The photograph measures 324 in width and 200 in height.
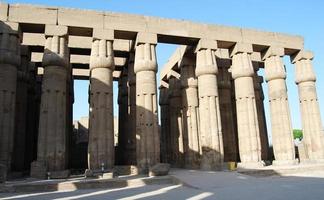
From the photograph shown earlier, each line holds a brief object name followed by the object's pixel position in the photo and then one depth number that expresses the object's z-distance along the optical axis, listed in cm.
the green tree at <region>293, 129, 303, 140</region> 6844
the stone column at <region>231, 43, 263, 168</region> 1832
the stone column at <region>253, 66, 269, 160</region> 2312
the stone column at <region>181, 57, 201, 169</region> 2156
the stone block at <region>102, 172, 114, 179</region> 1443
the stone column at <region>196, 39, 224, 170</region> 1748
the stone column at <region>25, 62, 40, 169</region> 2051
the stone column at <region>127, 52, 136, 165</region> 2127
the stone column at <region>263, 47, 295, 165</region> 1909
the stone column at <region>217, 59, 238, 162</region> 2205
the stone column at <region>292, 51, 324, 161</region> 2048
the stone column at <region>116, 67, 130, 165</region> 2364
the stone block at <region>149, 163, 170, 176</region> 1470
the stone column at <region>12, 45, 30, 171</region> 1752
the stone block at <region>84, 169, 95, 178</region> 1442
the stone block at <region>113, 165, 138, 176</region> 1691
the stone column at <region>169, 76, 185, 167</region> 2348
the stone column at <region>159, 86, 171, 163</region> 2653
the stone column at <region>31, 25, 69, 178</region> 1494
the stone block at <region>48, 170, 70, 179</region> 1449
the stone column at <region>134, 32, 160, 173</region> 1631
